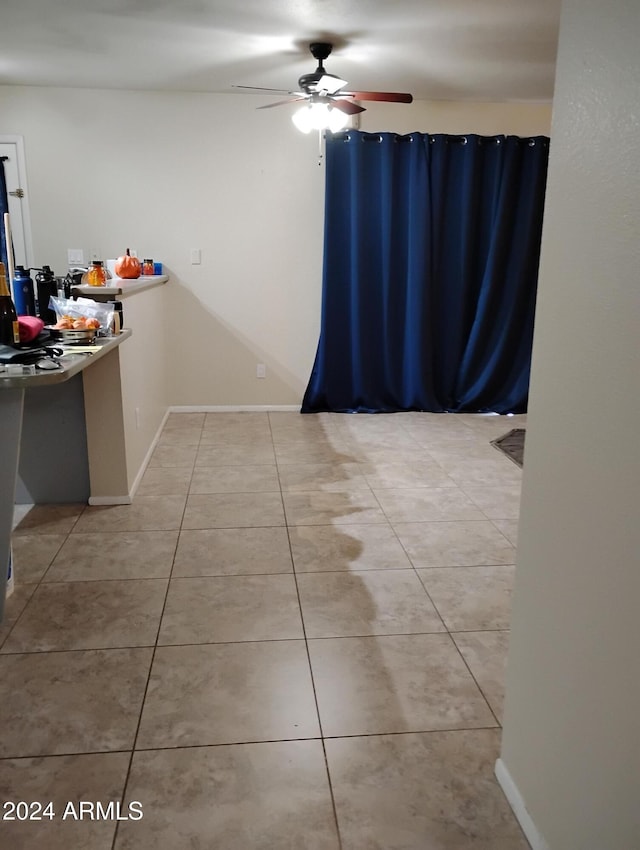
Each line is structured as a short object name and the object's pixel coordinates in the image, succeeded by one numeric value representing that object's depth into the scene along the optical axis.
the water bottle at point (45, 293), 2.99
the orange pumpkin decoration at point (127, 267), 4.04
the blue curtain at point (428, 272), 5.03
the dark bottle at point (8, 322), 2.39
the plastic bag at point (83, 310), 3.02
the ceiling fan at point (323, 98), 3.65
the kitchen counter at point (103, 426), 3.21
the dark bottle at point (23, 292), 2.78
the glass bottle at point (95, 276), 3.33
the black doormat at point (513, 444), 4.31
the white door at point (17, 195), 4.79
